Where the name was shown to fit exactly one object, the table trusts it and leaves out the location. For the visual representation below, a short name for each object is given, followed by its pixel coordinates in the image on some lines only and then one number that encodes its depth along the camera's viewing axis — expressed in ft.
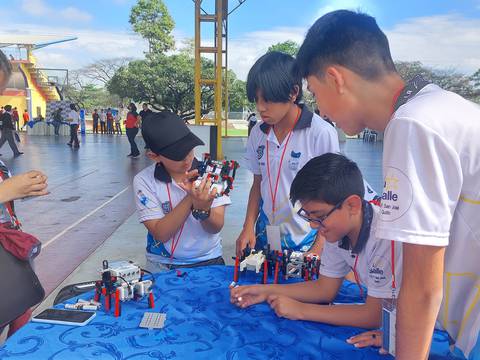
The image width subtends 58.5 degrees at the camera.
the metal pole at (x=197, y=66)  29.48
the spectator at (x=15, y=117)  73.51
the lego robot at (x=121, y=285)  4.82
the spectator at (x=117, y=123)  80.69
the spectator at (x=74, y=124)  47.16
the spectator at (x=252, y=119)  51.61
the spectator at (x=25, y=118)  81.05
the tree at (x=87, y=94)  140.09
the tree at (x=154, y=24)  93.50
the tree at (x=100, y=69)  130.00
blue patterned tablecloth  4.01
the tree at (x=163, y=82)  74.33
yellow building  86.94
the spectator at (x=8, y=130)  37.91
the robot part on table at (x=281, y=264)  5.83
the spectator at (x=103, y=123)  79.61
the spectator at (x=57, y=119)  69.51
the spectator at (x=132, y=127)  40.05
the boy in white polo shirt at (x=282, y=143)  6.50
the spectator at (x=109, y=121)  78.70
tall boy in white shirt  2.66
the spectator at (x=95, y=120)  79.00
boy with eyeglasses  4.39
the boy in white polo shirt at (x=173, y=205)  6.22
